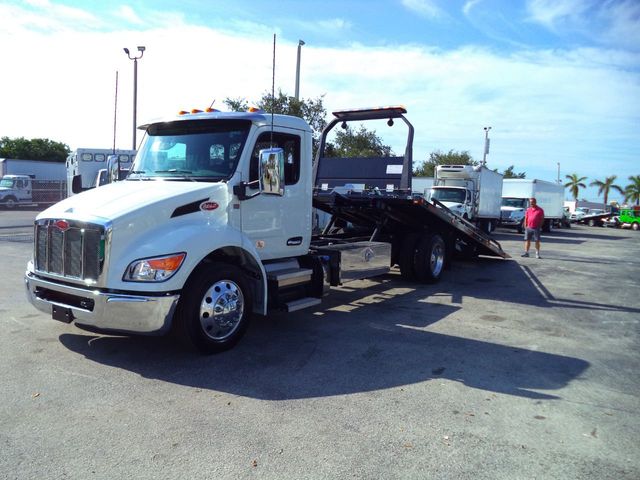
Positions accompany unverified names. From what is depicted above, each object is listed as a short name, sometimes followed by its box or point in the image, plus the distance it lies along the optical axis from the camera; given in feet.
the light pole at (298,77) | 71.40
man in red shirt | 49.62
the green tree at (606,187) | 248.52
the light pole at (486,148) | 136.93
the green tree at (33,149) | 183.93
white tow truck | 15.20
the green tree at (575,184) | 274.36
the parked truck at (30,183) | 103.05
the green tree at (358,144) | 85.30
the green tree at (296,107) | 74.08
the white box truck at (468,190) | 69.73
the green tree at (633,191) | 238.48
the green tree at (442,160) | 182.10
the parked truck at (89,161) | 73.36
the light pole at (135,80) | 47.61
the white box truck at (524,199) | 92.79
